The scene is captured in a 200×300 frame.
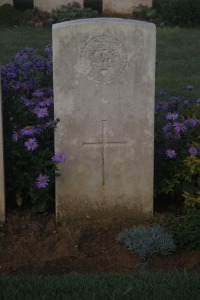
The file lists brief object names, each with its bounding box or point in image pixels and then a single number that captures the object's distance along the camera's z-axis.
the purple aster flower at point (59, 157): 4.71
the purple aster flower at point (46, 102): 4.99
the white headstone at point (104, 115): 4.68
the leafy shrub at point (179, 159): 5.03
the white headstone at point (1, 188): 4.71
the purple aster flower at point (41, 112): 4.83
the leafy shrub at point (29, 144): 4.82
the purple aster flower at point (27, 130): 4.79
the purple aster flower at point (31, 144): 4.72
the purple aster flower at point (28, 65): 5.53
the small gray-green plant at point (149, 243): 4.41
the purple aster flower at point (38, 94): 5.14
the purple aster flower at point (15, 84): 5.22
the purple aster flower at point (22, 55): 5.60
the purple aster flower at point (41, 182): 4.70
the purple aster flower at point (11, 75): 5.38
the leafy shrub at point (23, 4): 17.21
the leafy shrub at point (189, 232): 4.45
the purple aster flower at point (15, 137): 4.80
